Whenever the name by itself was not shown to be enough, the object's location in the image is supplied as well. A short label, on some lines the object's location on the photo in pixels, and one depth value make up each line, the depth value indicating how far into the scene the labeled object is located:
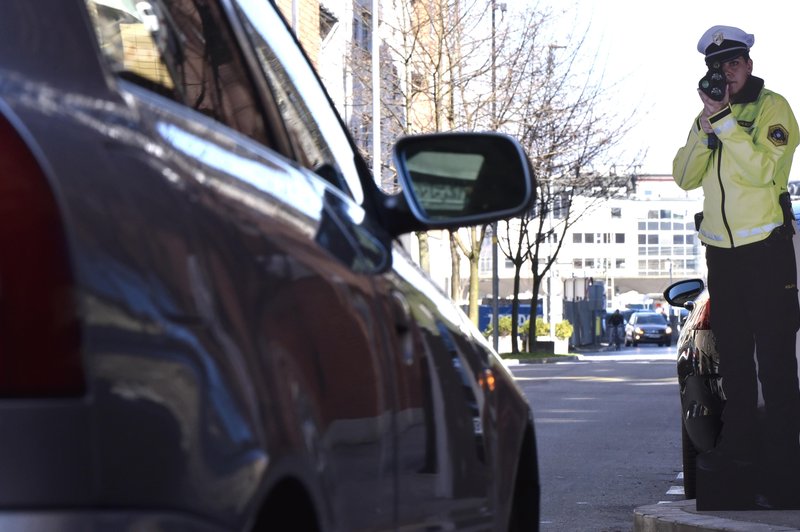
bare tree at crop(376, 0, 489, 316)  38.78
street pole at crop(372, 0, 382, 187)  31.91
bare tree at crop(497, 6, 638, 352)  40.31
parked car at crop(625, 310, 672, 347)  75.56
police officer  6.71
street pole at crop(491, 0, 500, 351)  45.25
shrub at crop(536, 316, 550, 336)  57.34
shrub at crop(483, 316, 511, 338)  56.03
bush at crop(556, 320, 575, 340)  57.50
